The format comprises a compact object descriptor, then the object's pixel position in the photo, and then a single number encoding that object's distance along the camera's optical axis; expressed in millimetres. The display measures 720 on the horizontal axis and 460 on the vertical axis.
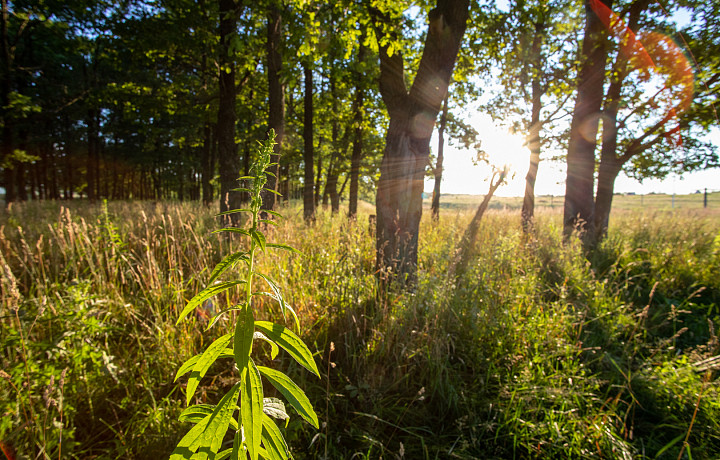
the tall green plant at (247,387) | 654
